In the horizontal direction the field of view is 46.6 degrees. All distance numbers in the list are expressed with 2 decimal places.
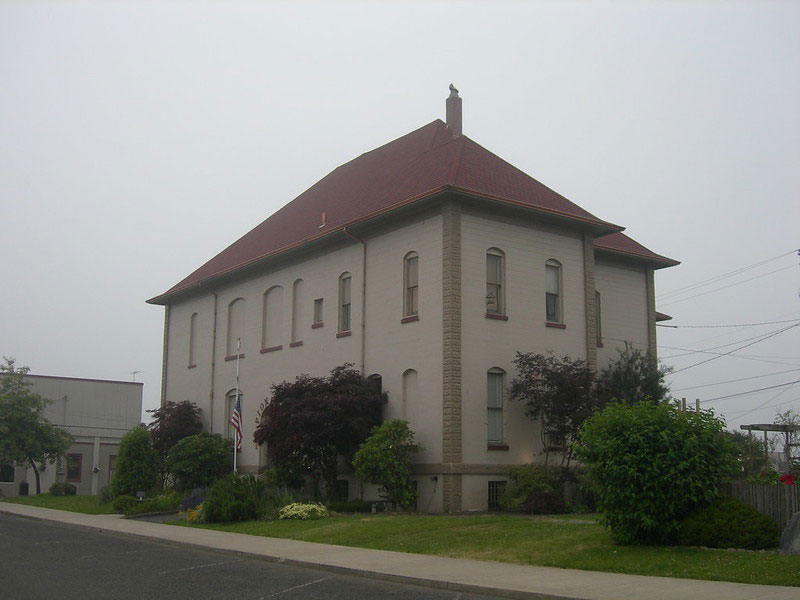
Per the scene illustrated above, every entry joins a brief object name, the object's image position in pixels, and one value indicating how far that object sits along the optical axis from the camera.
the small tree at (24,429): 44.79
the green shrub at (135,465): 35.75
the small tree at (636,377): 31.27
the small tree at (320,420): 28.05
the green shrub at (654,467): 16.14
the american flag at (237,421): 31.61
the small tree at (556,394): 26.62
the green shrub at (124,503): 31.19
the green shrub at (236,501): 25.56
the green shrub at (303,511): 25.03
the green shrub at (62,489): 45.44
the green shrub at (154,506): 30.36
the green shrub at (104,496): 35.50
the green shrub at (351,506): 27.31
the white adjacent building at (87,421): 59.94
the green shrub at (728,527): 15.09
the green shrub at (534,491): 25.08
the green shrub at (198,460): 35.28
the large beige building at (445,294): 27.11
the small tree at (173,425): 40.66
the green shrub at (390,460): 26.05
